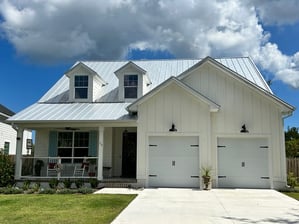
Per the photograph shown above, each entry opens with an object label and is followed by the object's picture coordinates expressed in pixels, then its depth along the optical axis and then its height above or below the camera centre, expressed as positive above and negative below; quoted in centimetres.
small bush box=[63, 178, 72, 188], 1465 -120
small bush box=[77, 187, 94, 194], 1306 -137
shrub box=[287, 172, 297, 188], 1556 -105
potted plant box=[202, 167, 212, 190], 1441 -93
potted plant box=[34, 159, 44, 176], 1730 -60
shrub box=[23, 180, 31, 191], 1408 -126
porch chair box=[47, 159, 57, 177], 1648 -66
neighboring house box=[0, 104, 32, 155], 2567 +161
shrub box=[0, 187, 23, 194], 1336 -143
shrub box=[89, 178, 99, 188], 1471 -118
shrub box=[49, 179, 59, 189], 1473 -125
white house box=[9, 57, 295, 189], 1513 +142
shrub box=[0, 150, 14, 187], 1527 -74
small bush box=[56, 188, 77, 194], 1322 -140
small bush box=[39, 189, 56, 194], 1319 -141
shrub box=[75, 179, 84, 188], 1480 -120
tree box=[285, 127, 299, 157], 2550 +81
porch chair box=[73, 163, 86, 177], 1658 -71
